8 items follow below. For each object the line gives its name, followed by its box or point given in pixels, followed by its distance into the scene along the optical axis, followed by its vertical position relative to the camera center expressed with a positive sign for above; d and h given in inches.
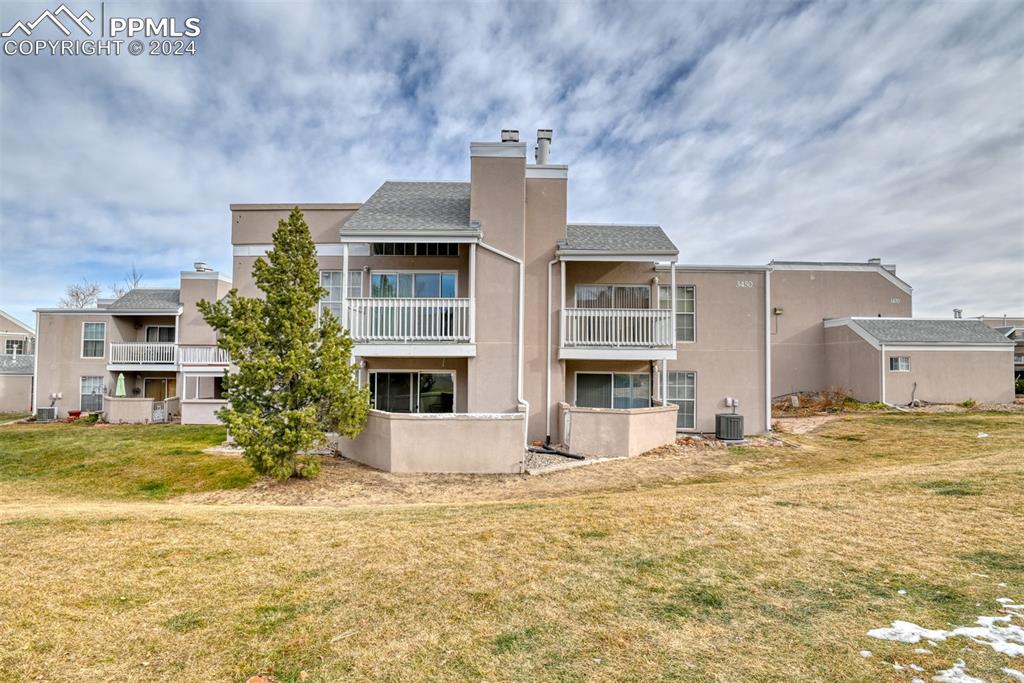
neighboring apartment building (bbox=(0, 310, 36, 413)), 1123.3 -56.8
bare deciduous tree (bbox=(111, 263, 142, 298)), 1726.1 +294.4
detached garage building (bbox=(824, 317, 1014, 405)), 856.3 -12.2
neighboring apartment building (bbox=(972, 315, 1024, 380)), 1517.0 +104.6
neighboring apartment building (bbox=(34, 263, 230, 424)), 933.8 +27.9
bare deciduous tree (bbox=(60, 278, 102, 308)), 1699.1 +243.7
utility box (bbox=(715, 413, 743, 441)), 545.6 -83.8
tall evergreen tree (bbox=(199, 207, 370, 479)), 368.5 -6.1
